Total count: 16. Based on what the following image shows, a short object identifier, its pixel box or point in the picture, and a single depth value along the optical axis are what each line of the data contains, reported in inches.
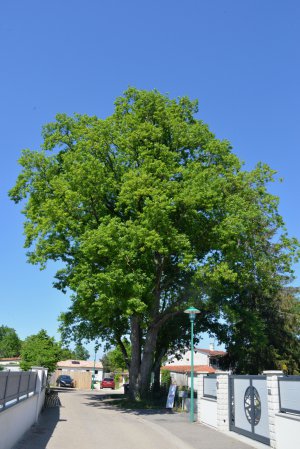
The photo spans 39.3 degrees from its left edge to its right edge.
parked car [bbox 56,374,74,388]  2207.2
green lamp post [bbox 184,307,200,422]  700.8
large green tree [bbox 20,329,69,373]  1549.0
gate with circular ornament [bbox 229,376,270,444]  477.8
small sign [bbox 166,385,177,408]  903.1
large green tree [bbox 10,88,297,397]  834.8
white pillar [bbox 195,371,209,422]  700.7
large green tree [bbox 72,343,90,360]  5427.2
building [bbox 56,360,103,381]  3280.0
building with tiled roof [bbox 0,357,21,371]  2765.7
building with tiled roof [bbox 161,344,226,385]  2452.0
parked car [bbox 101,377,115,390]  2288.4
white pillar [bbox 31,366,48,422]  623.9
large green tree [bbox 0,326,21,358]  4936.0
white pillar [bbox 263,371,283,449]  435.8
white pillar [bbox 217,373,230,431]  592.1
